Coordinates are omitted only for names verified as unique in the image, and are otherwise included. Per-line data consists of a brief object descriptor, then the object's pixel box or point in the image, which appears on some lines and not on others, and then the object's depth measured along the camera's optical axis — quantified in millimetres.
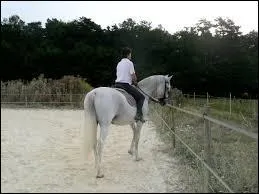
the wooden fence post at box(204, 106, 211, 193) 5364
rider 7984
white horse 7062
